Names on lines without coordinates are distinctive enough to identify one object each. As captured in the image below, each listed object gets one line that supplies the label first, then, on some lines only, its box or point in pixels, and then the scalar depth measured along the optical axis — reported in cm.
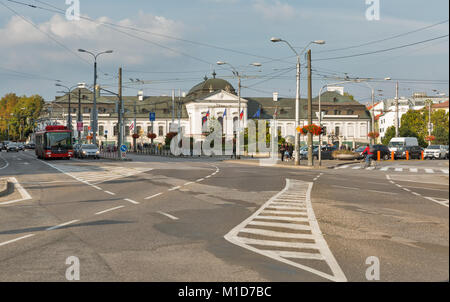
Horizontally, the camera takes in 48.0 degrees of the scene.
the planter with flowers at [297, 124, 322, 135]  3725
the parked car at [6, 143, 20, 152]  8800
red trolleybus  4878
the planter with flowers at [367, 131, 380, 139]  6488
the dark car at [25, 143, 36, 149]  11003
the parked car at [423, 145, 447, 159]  5506
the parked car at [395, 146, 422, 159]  5462
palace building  11775
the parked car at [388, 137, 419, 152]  5531
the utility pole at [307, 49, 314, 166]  3709
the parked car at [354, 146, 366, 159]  5143
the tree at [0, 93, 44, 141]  14112
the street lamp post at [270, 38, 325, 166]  3816
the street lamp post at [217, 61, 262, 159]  4844
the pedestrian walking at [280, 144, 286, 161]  4869
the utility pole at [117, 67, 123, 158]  5021
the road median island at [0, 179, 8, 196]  1778
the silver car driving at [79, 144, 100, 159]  5372
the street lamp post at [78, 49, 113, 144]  5613
